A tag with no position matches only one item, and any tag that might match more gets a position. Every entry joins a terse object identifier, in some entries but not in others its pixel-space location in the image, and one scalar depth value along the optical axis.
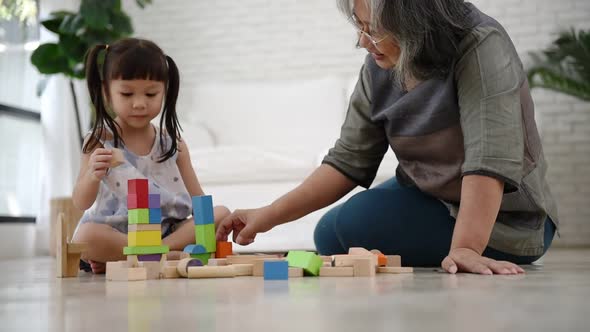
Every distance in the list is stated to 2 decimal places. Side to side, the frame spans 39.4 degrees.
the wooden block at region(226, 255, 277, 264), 1.80
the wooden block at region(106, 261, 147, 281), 1.70
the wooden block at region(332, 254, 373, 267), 1.65
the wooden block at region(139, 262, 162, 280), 1.73
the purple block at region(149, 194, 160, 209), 1.86
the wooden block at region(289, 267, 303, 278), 1.65
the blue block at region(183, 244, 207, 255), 1.88
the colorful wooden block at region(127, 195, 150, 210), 1.83
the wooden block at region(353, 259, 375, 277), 1.63
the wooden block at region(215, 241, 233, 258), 1.97
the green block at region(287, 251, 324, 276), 1.66
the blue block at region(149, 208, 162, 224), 1.85
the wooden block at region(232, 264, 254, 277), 1.72
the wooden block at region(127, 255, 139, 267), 1.75
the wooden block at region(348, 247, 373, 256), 1.73
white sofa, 4.79
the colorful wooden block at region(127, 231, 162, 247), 1.81
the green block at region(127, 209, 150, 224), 1.83
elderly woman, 1.68
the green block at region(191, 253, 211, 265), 1.89
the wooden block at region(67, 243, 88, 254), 1.90
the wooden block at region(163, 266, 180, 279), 1.74
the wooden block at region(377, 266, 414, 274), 1.72
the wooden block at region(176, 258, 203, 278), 1.72
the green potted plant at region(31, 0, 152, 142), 4.89
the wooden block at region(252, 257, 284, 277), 1.72
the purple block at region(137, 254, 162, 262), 1.83
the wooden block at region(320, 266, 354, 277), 1.65
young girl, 2.27
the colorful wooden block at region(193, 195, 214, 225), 1.92
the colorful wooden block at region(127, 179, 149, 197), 1.83
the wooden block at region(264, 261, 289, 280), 1.59
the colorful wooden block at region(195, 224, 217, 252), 1.91
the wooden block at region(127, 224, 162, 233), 1.82
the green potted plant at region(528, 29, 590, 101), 4.83
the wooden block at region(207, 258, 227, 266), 1.76
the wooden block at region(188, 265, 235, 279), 1.68
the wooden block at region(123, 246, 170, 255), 1.80
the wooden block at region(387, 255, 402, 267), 1.86
